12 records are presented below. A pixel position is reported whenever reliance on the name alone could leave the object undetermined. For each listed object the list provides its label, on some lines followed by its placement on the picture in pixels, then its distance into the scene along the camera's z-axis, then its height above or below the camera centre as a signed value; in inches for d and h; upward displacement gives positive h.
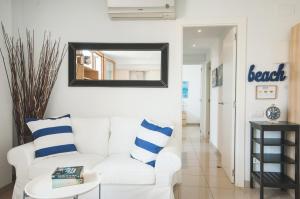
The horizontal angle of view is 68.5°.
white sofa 82.4 -28.0
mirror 116.7 +17.2
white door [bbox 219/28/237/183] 115.6 -3.9
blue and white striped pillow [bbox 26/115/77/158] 92.0 -17.4
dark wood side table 94.8 -28.3
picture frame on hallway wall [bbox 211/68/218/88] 178.4 +16.5
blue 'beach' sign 108.6 +10.7
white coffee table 57.4 -25.5
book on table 61.7 -23.0
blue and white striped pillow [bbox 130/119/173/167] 87.9 -18.7
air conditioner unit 104.2 +42.5
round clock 103.7 -7.7
